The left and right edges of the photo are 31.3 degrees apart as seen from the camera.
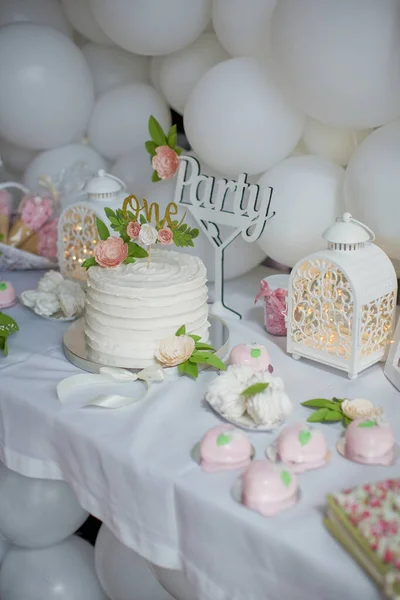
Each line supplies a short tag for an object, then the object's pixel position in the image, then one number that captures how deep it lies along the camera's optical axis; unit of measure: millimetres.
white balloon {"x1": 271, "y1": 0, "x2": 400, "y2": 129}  1547
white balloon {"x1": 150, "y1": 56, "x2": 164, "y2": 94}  2490
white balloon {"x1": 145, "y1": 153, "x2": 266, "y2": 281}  2158
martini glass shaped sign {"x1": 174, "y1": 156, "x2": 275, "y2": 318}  1881
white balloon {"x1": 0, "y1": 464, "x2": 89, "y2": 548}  1707
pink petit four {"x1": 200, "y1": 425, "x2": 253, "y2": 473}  1275
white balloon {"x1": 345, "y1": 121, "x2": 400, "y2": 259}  1646
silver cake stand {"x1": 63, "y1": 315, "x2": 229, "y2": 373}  1654
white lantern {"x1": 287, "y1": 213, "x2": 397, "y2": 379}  1561
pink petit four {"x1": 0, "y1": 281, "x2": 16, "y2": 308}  2111
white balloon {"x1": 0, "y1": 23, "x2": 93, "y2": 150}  2365
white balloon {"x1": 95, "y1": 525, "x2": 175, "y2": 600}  1636
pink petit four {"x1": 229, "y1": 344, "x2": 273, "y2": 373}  1587
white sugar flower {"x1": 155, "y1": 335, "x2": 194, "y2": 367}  1566
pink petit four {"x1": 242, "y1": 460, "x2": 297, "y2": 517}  1155
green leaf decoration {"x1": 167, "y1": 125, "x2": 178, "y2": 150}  2049
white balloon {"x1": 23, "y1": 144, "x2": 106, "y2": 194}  2508
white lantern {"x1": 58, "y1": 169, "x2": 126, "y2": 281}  2104
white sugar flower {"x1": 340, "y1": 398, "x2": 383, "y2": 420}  1381
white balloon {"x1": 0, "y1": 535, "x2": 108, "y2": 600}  1757
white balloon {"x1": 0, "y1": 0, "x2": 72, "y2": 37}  2580
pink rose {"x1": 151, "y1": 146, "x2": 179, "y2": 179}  2025
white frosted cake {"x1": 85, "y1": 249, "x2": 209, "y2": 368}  1563
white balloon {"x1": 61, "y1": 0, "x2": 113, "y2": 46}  2518
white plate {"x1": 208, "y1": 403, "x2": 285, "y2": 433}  1381
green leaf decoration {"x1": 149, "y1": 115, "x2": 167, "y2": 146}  2066
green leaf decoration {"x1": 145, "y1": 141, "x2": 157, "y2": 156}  2090
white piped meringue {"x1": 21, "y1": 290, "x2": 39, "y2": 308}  2070
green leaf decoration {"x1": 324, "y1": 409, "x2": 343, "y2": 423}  1411
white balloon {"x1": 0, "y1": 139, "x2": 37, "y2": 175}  2746
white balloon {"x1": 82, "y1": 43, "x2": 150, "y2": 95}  2623
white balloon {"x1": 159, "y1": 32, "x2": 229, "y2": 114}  2230
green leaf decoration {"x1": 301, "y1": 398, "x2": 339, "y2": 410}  1457
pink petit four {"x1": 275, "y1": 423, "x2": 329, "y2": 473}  1259
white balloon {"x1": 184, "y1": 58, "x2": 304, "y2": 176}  1867
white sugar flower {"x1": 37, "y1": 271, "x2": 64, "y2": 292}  2064
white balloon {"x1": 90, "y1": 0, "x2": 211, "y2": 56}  2123
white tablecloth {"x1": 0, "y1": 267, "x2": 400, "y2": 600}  1107
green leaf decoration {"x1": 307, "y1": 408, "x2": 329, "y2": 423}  1418
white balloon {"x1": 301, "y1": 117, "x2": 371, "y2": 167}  1912
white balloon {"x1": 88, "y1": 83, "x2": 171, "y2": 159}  2473
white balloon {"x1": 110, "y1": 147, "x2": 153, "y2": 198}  2385
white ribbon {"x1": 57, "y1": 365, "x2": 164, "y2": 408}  1561
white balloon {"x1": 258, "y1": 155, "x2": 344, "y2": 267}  1858
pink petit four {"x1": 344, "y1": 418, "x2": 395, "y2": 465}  1265
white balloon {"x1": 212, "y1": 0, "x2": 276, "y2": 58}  1874
